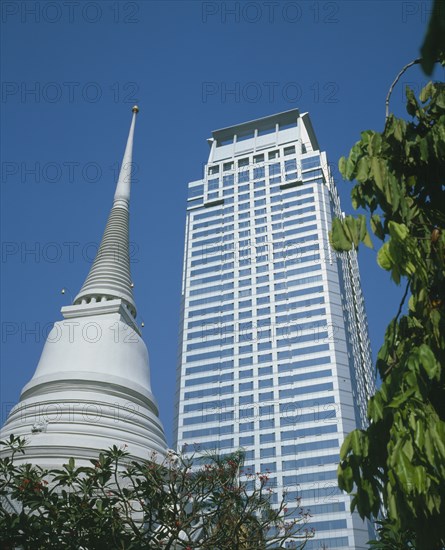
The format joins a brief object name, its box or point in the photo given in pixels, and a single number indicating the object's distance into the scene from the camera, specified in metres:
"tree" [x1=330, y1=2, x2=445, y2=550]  3.81
